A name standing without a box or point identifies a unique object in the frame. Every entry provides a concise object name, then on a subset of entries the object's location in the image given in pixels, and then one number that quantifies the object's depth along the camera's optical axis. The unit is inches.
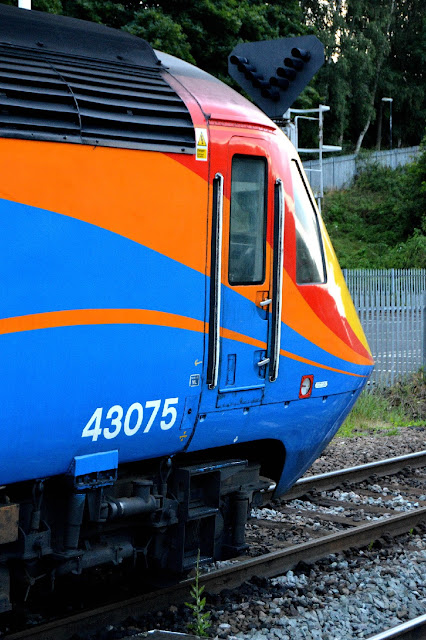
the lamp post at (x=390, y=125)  4742.9
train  352.0
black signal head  585.1
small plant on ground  419.8
